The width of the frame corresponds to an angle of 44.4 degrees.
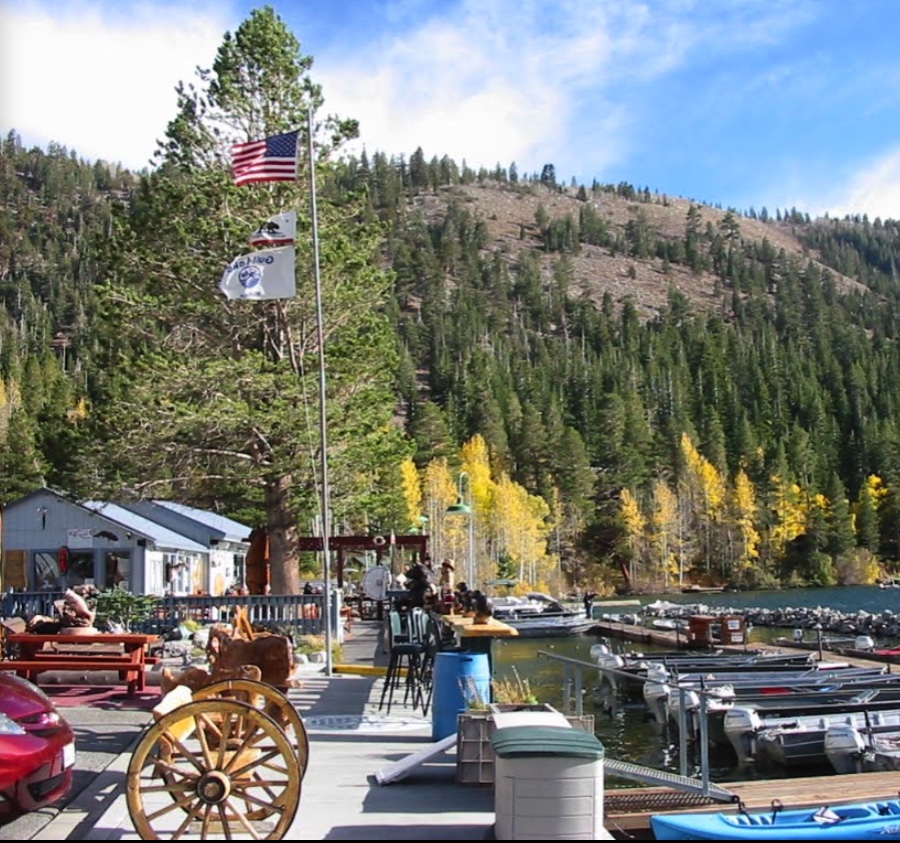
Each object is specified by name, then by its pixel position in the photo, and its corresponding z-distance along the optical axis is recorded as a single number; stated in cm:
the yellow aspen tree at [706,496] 11526
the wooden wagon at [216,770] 598
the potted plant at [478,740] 812
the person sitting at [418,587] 1731
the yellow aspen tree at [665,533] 10962
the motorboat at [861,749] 1620
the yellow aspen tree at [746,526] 11175
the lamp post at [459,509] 2212
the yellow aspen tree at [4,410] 10266
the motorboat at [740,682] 2180
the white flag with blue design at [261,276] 1855
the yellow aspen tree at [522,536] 9425
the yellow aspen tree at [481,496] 8969
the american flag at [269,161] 1898
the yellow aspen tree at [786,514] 11488
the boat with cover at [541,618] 4988
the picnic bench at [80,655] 1296
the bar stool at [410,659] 1228
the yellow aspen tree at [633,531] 11006
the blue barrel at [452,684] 981
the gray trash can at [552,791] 611
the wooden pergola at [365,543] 2714
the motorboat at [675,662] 2706
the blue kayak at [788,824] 860
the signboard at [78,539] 2898
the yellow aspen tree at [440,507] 8956
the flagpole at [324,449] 1661
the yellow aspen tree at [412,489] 9299
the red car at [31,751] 680
